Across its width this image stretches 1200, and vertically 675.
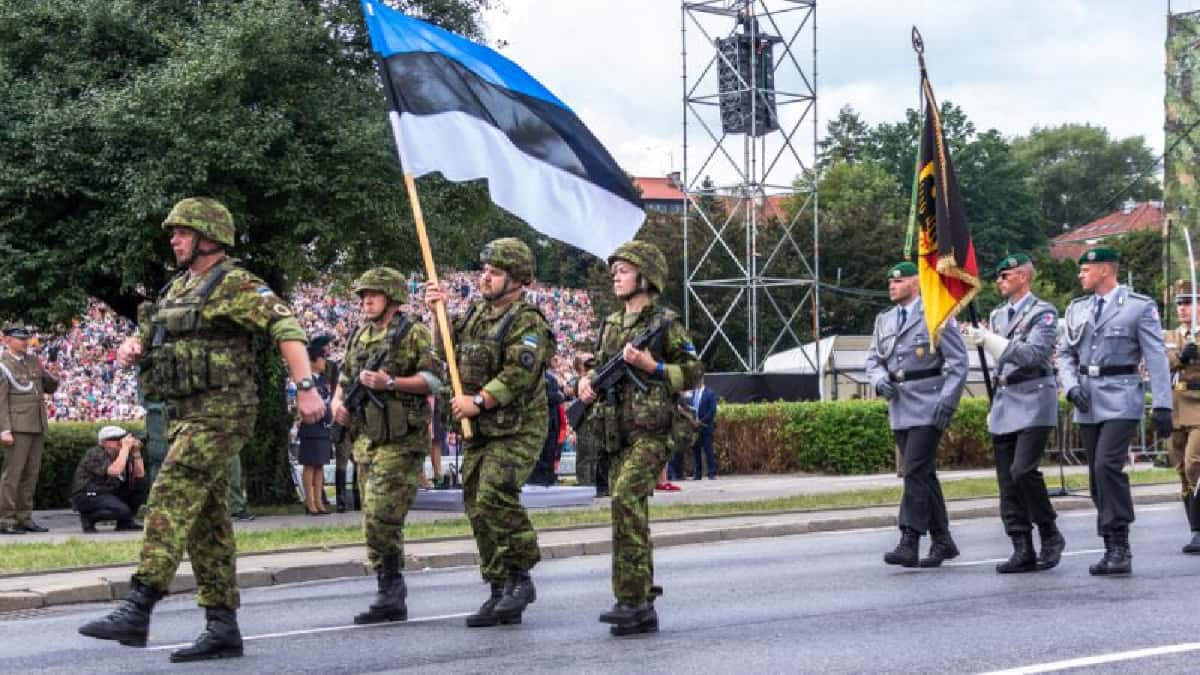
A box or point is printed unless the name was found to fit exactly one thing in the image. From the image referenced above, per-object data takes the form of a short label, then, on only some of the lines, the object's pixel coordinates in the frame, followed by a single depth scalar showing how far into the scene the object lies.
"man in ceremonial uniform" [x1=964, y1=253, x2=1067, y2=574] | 11.61
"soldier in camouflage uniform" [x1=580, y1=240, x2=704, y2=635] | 8.99
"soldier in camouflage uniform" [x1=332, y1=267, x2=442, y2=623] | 9.69
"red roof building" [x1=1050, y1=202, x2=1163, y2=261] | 129.75
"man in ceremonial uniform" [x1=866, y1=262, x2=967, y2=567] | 11.75
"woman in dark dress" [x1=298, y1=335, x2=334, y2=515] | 19.22
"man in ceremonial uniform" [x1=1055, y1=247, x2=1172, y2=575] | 11.44
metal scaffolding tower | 34.75
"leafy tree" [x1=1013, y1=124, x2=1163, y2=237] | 137.62
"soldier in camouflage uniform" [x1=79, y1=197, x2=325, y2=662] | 8.10
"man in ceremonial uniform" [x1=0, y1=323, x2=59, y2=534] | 17.81
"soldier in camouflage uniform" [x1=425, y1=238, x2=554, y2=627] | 9.45
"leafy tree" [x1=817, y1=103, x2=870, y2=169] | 117.00
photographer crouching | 17.22
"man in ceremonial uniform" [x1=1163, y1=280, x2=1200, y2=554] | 13.38
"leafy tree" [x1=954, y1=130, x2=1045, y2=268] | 93.00
